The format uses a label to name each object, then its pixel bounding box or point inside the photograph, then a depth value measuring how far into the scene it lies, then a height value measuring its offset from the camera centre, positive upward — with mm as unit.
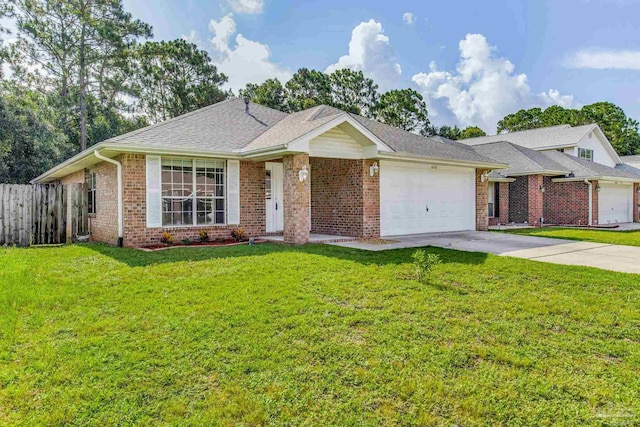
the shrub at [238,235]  12115 -713
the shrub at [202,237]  11617 -730
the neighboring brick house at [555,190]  20875 +1059
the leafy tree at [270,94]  37875 +11044
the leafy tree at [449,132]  46625 +9244
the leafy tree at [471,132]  51709 +9996
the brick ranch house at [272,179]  10891 +1014
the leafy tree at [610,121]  48500 +10860
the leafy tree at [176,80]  33000 +10924
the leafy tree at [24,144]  20234 +3671
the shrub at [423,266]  6898 -952
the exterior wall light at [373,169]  12781 +1308
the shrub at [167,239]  11000 -740
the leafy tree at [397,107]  41656 +10616
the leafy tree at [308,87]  38719 +11930
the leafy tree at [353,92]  40188 +12019
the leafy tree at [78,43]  27797 +12058
